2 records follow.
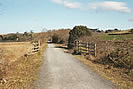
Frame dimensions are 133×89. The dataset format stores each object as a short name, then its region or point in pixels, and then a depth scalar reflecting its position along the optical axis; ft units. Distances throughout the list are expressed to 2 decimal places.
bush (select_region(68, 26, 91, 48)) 93.74
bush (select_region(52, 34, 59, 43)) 206.79
